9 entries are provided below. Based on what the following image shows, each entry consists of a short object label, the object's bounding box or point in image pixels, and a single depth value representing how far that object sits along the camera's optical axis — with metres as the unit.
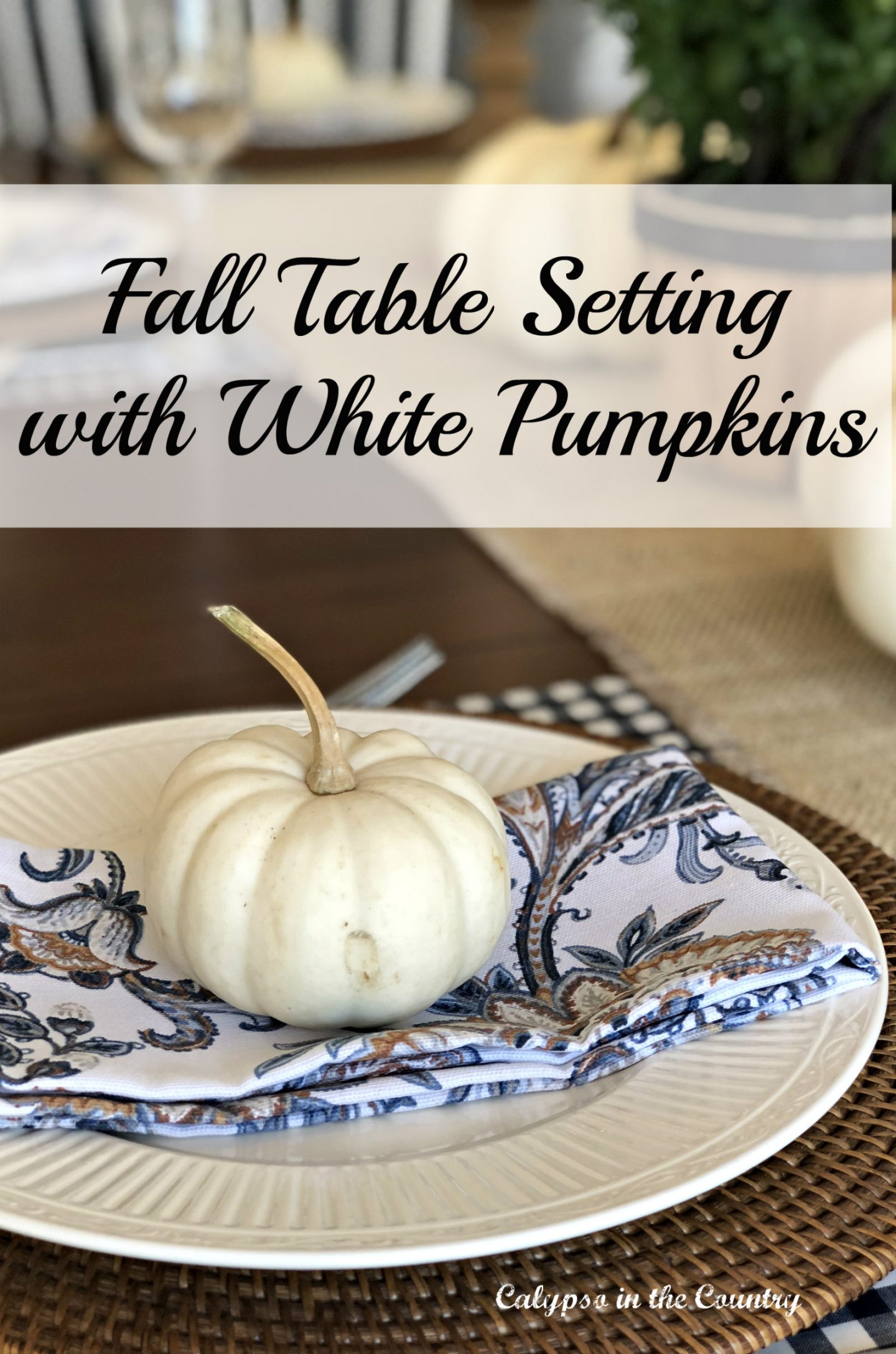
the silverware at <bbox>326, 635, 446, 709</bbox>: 0.70
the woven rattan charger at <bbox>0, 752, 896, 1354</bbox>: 0.34
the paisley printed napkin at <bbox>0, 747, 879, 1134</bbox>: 0.38
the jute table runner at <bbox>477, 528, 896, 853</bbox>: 0.75
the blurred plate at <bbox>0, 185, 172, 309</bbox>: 1.09
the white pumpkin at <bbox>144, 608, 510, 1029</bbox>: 0.40
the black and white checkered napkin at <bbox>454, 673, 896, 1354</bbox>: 0.74
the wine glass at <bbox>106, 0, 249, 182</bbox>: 1.26
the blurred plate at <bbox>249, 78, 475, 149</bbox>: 2.29
